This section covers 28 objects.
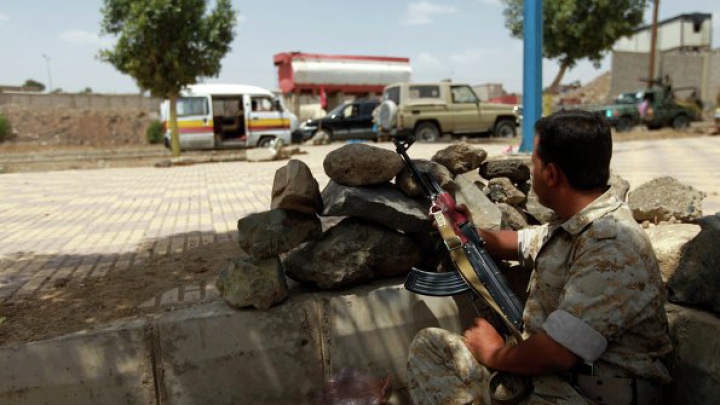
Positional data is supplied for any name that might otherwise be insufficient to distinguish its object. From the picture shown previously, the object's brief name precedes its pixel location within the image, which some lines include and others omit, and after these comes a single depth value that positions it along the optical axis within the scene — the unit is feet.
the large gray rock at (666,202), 10.37
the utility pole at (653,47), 81.10
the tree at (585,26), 53.78
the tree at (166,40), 43.50
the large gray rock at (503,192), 10.94
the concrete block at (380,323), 8.22
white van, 53.83
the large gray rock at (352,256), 8.38
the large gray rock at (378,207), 8.45
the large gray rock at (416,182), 8.99
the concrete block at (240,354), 7.60
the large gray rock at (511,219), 9.52
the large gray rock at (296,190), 8.16
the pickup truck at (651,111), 64.18
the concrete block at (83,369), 7.01
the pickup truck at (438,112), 52.01
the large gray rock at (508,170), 11.48
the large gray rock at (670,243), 7.70
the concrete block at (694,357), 6.36
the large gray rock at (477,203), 9.70
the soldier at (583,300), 4.75
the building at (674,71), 99.35
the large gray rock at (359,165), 8.64
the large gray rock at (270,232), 7.96
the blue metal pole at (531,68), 23.82
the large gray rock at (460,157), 10.44
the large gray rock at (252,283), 7.85
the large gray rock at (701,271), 6.65
